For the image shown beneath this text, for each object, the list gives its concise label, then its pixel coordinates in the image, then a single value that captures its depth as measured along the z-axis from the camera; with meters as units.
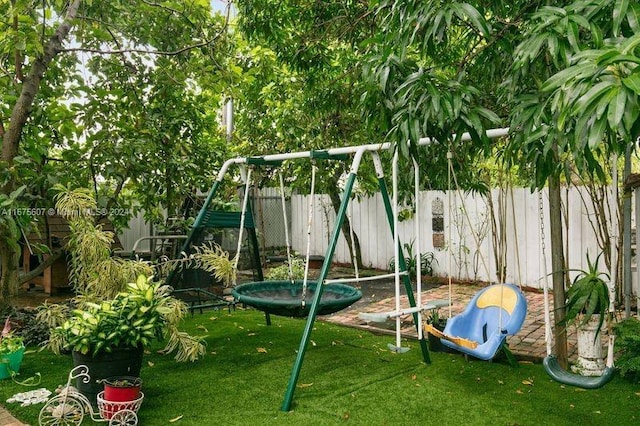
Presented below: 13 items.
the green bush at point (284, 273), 6.84
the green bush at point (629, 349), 3.38
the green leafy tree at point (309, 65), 5.17
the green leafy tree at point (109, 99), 4.02
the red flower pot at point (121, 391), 2.74
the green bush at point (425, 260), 8.22
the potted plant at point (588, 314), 3.26
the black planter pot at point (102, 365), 2.95
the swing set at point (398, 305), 3.11
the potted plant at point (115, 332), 2.92
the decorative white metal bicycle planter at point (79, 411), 2.69
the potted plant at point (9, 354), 3.48
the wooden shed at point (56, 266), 6.97
